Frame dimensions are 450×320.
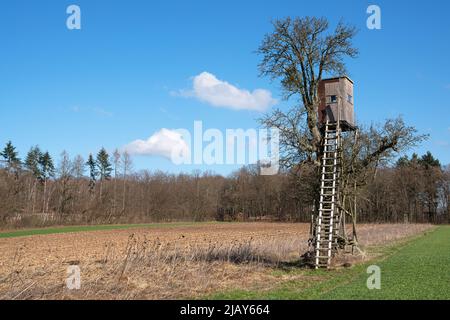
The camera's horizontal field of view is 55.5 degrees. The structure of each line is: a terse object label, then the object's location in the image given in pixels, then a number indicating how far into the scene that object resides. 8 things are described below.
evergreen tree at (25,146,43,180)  100.26
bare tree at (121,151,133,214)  94.53
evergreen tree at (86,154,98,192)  108.27
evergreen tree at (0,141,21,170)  98.75
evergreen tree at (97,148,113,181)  109.14
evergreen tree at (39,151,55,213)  103.19
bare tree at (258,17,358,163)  19.00
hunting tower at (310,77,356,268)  17.22
